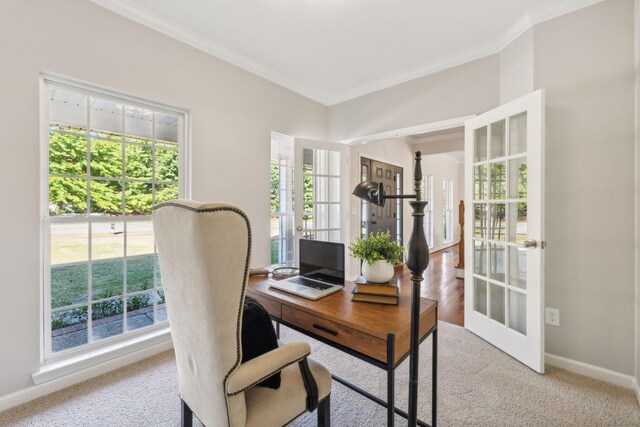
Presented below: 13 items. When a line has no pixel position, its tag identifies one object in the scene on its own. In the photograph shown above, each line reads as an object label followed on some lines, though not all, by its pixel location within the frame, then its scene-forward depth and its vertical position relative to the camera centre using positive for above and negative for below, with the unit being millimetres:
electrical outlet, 2199 -812
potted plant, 1508 -234
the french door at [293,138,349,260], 3553 +308
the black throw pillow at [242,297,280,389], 1054 -464
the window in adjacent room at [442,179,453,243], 8266 +48
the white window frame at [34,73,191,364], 1893 -538
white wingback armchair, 857 -365
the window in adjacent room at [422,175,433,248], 7352 +148
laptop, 1581 -358
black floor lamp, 1074 -211
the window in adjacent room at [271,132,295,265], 3572 +155
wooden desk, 1114 -492
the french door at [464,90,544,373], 2086 -125
